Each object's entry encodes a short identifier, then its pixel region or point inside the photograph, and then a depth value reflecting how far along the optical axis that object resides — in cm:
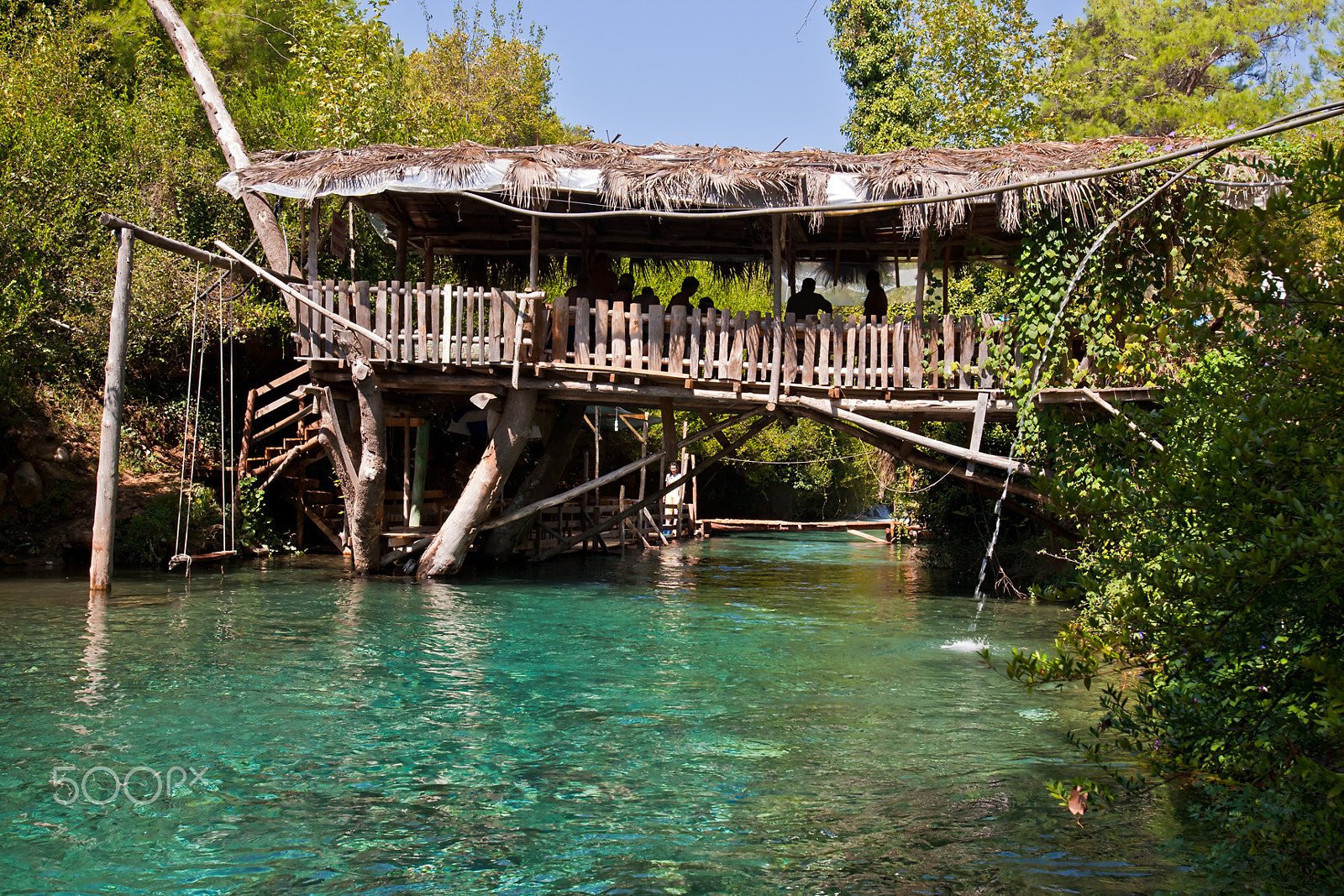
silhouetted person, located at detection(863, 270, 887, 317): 1373
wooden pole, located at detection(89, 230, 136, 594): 1156
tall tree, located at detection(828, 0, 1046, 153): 2269
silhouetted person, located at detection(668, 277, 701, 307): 1300
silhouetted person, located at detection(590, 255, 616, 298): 1363
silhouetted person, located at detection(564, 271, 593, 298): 1364
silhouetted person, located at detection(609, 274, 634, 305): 1366
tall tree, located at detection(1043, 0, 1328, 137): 2219
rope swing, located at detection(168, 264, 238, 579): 1459
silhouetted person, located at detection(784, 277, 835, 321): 1301
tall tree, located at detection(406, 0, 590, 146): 3191
